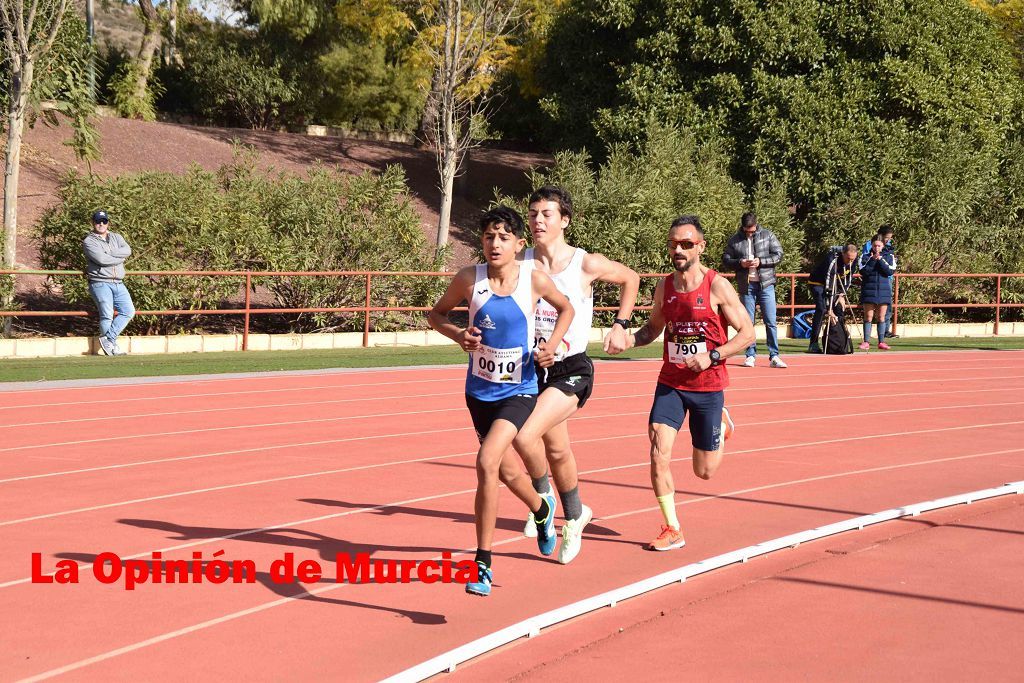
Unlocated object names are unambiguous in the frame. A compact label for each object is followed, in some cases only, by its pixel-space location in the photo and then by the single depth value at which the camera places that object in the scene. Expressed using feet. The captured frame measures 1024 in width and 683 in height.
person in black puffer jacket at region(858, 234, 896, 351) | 73.53
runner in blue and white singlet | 22.50
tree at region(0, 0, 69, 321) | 70.79
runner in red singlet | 25.73
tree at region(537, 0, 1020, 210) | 108.58
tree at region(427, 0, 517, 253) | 97.96
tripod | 70.38
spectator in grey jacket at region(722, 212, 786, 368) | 59.47
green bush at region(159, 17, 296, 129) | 164.76
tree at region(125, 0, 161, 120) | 145.18
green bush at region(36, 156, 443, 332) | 69.10
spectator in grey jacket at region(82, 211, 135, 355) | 61.57
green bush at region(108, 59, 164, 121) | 146.41
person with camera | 70.49
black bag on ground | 71.05
